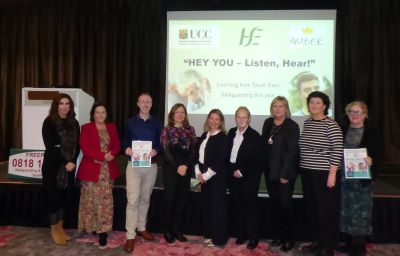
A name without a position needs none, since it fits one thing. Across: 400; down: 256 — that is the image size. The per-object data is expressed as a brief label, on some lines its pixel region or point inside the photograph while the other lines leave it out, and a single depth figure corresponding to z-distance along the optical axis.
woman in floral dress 2.96
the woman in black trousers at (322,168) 2.71
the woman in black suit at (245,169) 2.93
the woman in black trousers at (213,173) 2.98
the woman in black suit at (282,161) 2.86
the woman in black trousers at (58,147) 2.99
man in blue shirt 2.96
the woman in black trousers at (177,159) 2.99
